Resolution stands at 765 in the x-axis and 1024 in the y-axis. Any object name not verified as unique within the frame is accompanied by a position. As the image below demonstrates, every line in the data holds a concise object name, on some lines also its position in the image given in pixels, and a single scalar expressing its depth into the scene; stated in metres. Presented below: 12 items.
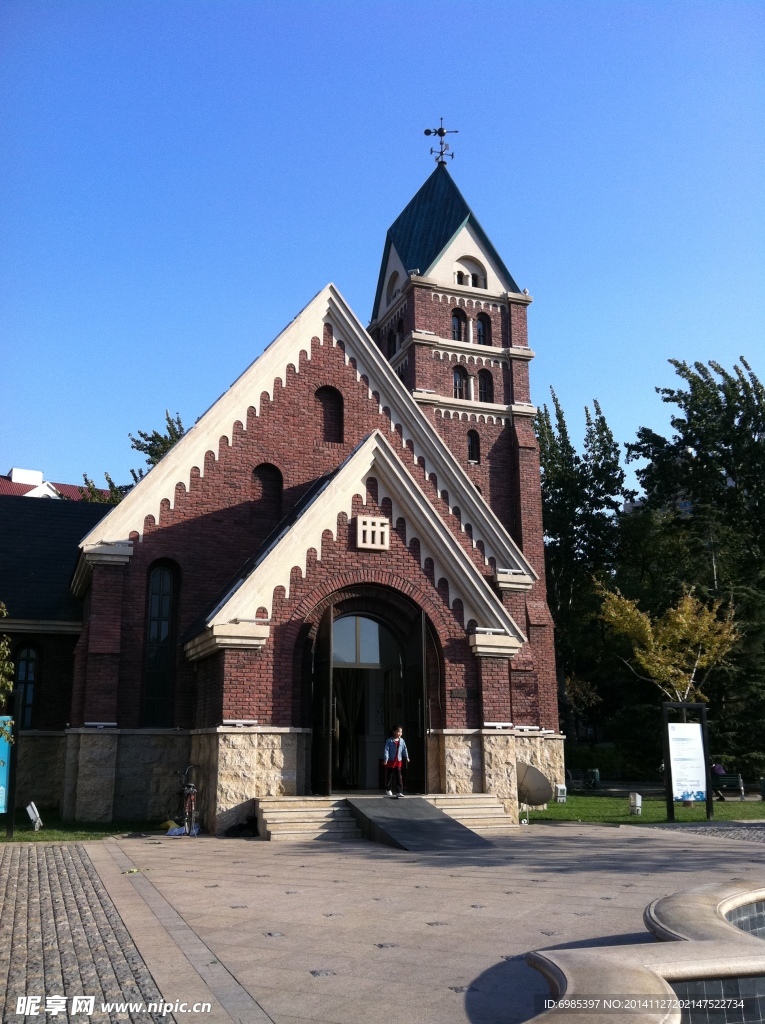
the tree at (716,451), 45.53
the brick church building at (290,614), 18.27
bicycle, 17.27
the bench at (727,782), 29.31
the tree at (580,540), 51.00
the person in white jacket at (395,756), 18.30
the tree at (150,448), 49.84
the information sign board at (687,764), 21.33
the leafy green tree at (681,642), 32.78
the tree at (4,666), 14.16
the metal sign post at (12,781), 16.05
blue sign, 16.39
